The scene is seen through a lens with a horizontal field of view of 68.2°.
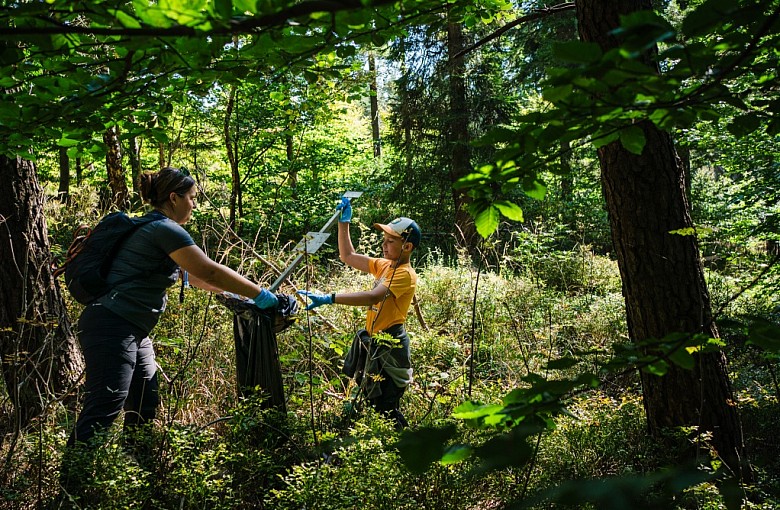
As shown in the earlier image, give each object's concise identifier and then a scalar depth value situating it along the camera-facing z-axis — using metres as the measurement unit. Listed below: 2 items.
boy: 3.98
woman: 3.02
